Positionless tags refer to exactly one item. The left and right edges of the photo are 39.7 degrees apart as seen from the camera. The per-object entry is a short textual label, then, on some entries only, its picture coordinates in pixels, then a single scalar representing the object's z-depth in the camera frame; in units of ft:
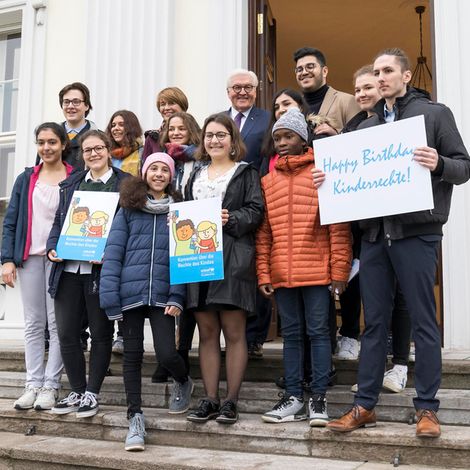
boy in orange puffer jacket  11.09
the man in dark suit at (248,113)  13.88
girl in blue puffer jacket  11.46
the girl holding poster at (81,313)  12.32
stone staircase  10.12
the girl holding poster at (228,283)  11.39
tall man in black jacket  9.91
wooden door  19.26
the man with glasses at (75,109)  15.25
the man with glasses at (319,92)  13.29
